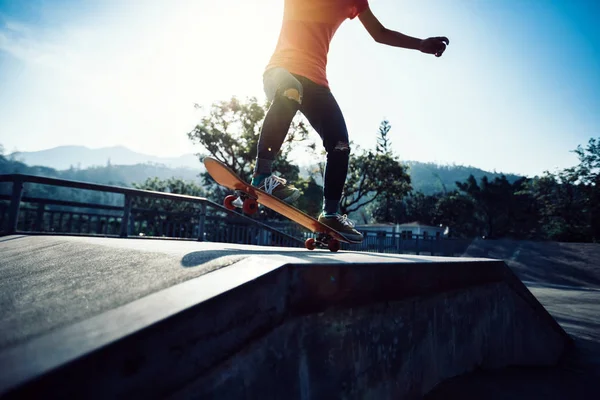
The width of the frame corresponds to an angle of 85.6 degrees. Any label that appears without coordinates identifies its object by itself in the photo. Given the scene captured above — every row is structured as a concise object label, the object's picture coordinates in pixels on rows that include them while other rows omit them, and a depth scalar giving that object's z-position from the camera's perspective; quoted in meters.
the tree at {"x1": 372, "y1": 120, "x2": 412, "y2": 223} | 34.44
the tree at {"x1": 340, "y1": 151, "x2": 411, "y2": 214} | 34.44
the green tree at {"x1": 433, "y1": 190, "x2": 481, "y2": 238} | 55.88
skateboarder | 2.61
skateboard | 2.63
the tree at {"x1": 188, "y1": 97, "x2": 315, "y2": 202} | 32.34
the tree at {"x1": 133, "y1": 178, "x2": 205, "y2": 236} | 43.20
